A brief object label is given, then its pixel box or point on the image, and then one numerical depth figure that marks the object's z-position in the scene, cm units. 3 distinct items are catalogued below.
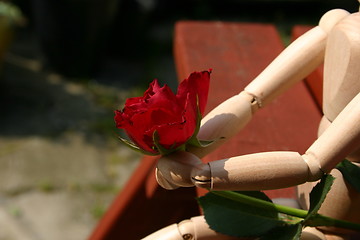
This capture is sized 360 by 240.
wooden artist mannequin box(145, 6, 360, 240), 69
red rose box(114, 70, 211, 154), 68
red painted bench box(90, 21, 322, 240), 84
